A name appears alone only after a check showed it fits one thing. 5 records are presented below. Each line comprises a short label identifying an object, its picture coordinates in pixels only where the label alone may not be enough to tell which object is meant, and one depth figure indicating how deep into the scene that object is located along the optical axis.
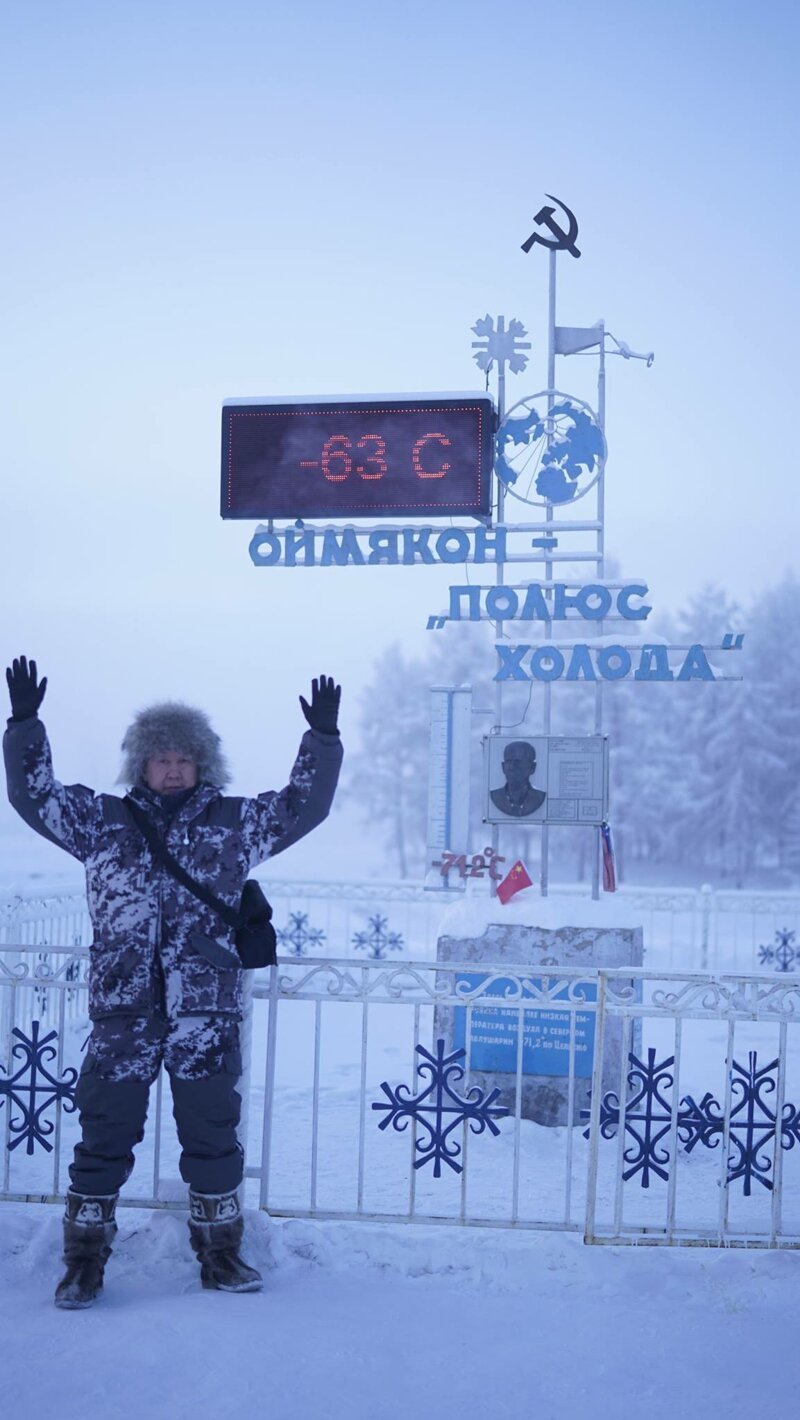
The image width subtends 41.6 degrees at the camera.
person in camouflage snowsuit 3.72
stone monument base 7.05
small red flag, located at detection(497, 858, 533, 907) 7.66
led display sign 8.09
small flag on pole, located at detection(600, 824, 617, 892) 8.04
